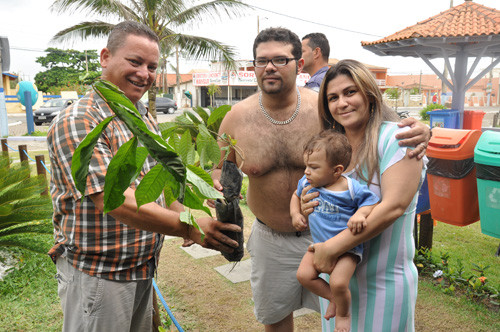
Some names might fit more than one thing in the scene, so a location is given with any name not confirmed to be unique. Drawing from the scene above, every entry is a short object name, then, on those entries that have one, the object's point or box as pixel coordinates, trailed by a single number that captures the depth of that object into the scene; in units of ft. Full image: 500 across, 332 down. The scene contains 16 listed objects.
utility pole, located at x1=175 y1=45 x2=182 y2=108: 138.31
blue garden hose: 9.67
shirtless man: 8.19
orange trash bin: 11.87
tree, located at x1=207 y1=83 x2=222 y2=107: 115.18
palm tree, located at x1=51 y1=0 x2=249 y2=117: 37.86
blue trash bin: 32.37
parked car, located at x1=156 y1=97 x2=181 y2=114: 101.35
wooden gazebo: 33.63
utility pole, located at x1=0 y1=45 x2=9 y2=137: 47.60
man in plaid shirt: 5.12
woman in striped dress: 5.14
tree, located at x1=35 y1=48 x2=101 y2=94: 142.26
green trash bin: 10.84
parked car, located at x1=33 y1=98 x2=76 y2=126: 75.25
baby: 5.24
